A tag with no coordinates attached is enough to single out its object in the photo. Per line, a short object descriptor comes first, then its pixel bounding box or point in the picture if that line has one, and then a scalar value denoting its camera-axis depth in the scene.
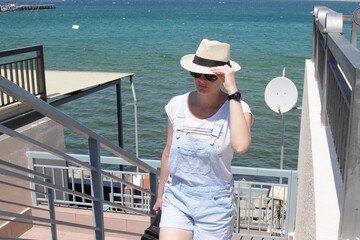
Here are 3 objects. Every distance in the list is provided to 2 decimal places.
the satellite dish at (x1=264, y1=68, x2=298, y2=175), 8.29
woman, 2.65
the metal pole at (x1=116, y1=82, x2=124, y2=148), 10.19
